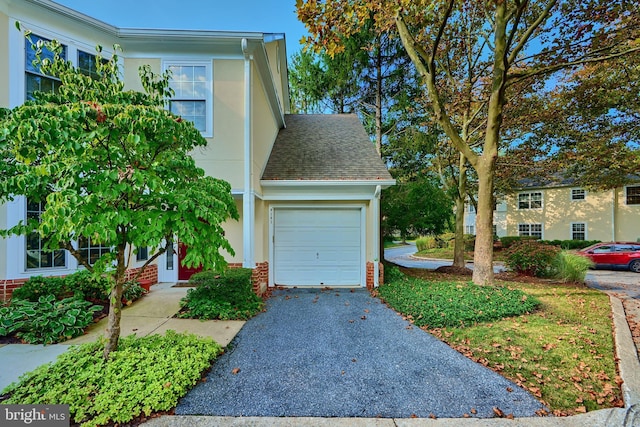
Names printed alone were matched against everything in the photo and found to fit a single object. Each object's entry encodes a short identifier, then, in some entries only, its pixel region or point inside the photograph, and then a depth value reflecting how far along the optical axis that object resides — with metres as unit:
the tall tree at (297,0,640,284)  6.38
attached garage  7.63
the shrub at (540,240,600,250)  19.27
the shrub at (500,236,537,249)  21.61
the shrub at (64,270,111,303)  5.22
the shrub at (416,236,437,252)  25.34
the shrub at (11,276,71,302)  4.87
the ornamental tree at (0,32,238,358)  2.53
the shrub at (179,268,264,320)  5.18
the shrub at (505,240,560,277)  9.50
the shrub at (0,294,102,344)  4.14
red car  12.93
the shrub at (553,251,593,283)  8.63
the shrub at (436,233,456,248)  24.52
